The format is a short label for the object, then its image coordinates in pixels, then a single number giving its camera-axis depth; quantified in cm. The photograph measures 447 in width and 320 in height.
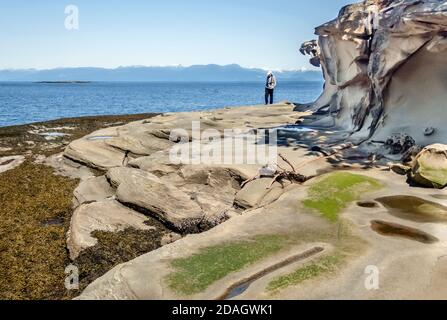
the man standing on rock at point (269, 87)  3591
